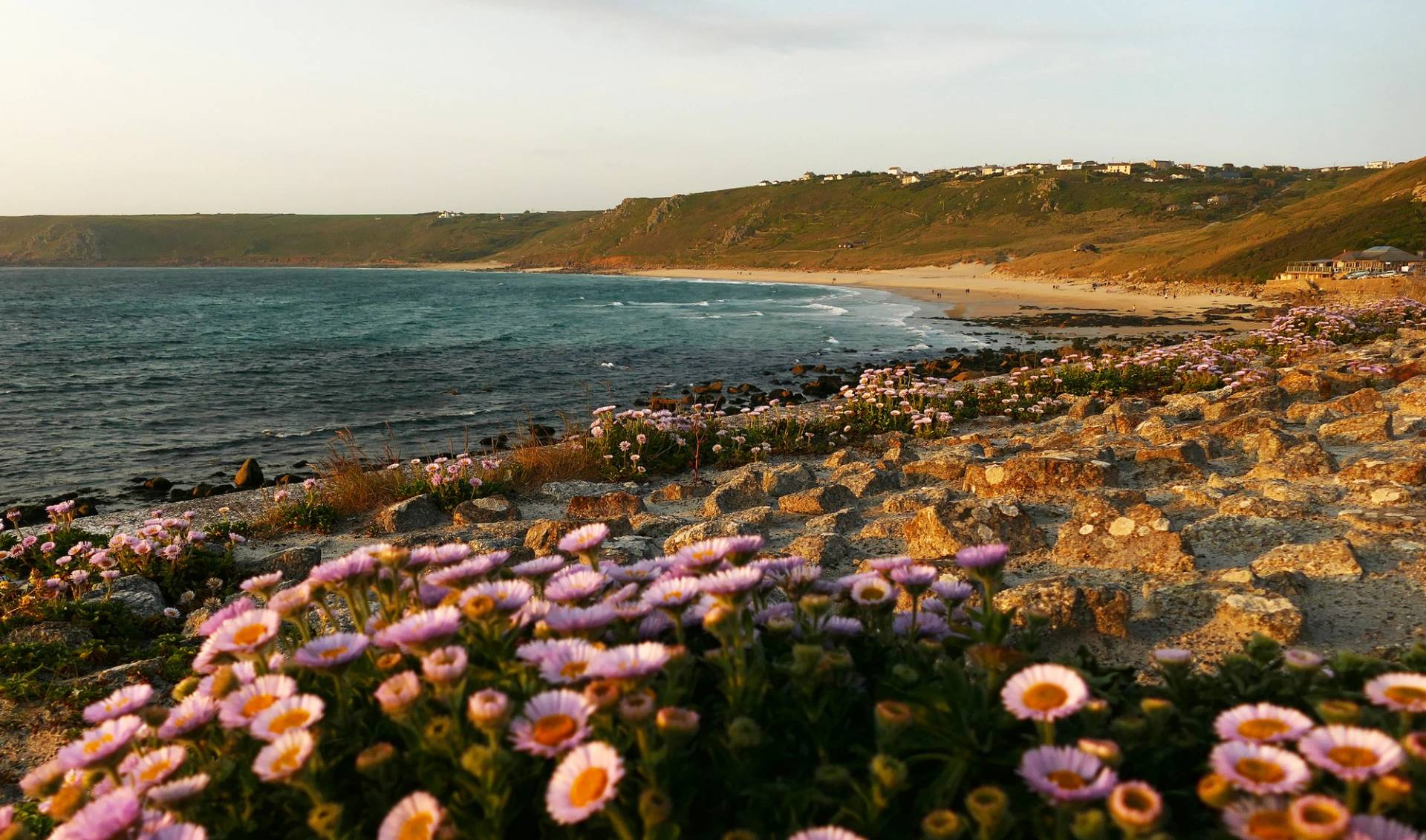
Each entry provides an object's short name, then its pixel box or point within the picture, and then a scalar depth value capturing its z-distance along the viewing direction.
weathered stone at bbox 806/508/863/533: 5.79
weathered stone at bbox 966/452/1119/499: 6.31
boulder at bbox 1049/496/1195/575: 4.47
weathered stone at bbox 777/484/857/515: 6.57
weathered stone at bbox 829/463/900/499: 7.12
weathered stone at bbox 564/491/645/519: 7.12
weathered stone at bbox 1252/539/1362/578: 4.09
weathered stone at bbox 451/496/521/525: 7.68
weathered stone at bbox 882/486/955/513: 6.13
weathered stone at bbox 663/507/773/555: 5.29
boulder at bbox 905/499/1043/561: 4.93
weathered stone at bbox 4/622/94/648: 5.02
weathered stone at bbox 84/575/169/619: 5.63
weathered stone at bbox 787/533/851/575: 5.02
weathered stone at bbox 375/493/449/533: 7.63
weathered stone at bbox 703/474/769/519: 7.18
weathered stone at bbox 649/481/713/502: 7.97
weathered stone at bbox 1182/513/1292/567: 4.64
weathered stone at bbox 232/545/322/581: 6.16
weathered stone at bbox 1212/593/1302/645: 3.41
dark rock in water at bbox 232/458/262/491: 12.80
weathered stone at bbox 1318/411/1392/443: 7.12
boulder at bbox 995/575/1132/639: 3.64
